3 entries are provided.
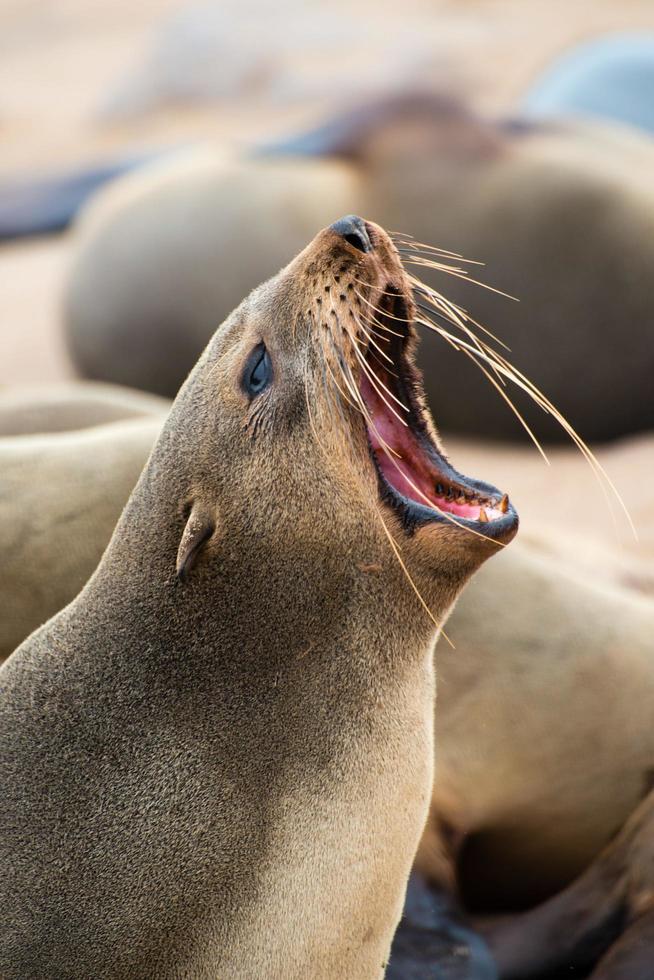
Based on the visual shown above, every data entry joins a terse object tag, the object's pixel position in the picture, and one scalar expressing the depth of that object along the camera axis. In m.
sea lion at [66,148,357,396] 13.73
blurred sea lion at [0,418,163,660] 6.65
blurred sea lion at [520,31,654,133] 20.16
